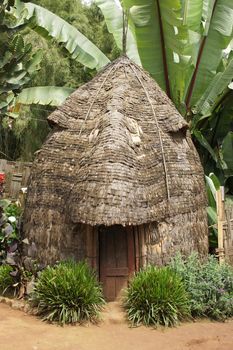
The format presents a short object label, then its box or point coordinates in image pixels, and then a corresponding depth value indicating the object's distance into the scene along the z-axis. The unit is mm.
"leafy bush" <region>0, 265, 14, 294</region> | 8789
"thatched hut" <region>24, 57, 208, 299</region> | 7902
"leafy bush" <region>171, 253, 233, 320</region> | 7863
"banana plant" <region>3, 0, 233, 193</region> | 11250
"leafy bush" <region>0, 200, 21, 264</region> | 8898
